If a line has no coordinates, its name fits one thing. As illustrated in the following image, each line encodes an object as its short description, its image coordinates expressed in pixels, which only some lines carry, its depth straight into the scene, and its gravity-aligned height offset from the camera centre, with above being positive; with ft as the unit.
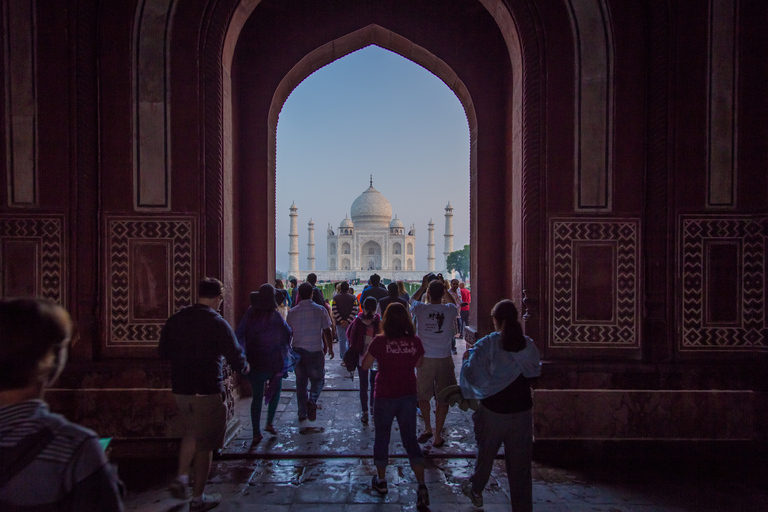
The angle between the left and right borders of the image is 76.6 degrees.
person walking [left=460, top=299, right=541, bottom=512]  8.41 -2.45
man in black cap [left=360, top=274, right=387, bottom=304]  19.42 -1.61
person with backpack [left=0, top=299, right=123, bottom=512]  3.51 -1.39
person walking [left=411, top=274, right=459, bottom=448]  13.30 -2.70
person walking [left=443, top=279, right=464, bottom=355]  25.24 -2.15
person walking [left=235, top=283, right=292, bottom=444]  13.10 -2.45
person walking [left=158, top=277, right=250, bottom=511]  9.24 -2.24
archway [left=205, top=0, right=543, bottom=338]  17.43 +5.83
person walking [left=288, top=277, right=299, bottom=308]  27.35 -2.49
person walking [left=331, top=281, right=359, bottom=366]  20.42 -2.36
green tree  178.91 -3.80
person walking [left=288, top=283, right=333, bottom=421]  14.83 -2.81
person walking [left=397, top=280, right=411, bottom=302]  19.44 -1.55
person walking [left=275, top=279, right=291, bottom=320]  19.59 -1.73
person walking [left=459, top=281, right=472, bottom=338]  29.44 -3.41
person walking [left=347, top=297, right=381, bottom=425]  14.60 -2.37
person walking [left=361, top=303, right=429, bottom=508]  9.62 -2.58
